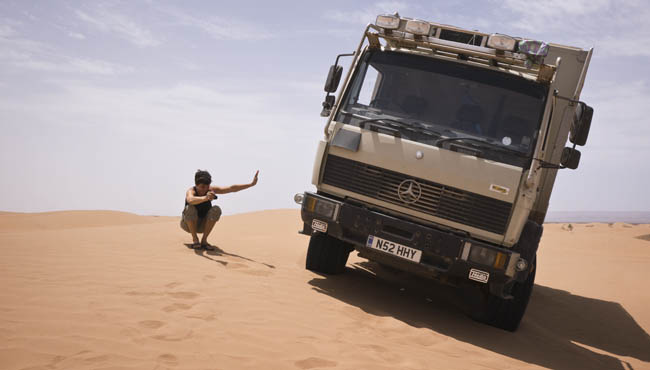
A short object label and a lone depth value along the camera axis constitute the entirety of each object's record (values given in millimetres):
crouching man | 7188
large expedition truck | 5293
